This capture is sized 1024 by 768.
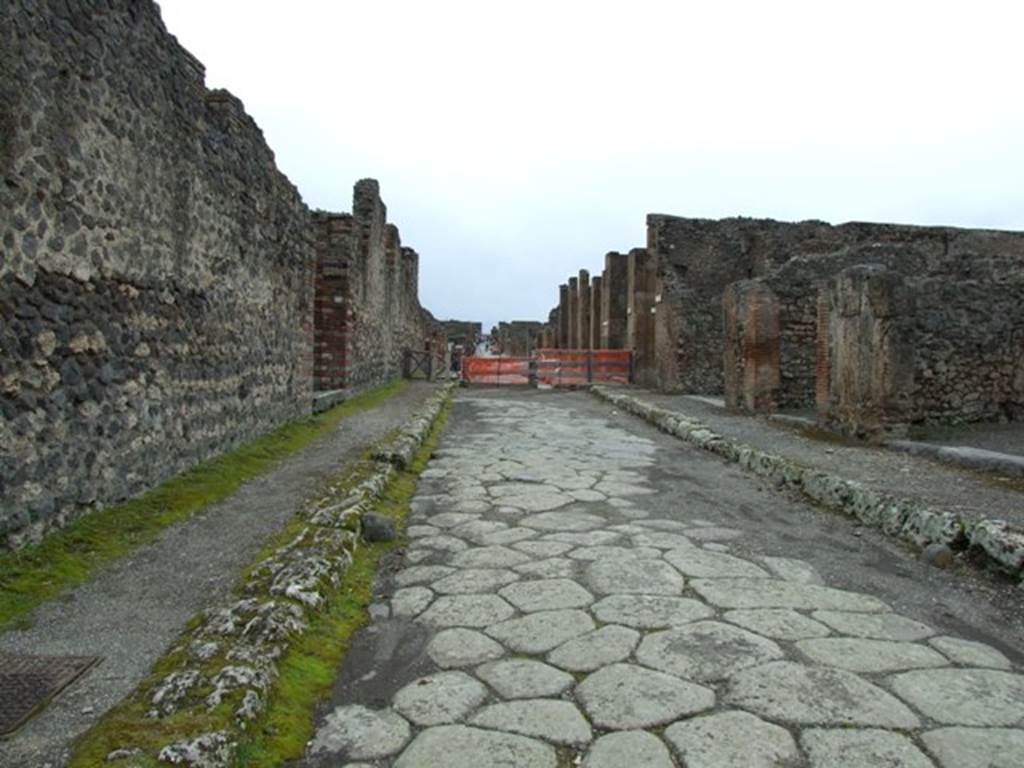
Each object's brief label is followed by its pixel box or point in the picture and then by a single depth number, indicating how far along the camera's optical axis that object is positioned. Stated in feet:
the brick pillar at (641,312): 67.51
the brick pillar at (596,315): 87.76
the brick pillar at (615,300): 79.56
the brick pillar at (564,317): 116.98
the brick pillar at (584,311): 97.71
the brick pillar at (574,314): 107.55
